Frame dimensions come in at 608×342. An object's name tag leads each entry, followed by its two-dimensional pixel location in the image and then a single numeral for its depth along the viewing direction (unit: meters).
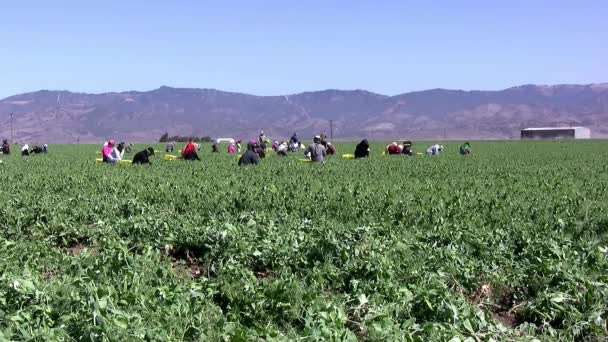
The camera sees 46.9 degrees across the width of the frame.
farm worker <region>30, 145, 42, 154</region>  41.39
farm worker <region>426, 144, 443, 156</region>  35.36
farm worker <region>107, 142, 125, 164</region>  24.75
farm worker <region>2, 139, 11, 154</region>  38.35
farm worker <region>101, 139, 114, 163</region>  25.06
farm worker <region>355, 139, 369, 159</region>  28.14
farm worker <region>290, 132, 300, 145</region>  41.65
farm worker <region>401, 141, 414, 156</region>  33.57
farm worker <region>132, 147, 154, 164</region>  23.02
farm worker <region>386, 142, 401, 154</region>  33.34
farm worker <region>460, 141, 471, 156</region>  36.69
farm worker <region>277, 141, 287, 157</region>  31.19
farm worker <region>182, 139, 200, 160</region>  26.42
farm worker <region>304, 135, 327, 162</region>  24.14
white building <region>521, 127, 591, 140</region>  137.50
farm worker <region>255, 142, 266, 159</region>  27.83
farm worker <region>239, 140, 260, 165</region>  21.73
